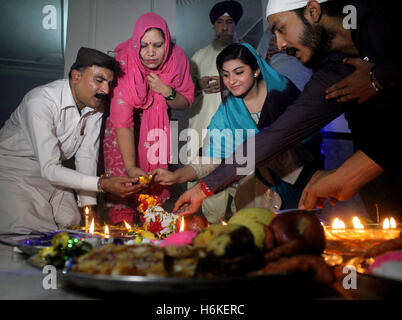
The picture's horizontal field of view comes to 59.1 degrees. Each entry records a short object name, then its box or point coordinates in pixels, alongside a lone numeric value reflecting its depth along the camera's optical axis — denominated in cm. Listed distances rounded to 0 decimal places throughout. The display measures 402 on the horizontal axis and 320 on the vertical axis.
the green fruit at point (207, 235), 65
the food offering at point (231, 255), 53
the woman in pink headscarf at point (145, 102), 207
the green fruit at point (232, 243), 54
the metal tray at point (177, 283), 48
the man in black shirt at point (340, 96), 125
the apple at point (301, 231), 64
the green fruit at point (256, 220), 65
